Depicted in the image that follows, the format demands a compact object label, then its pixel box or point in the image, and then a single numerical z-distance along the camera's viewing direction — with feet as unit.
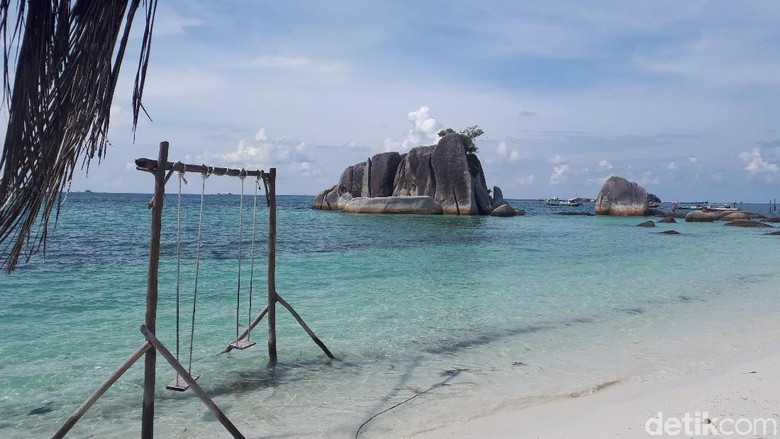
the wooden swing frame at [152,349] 14.47
